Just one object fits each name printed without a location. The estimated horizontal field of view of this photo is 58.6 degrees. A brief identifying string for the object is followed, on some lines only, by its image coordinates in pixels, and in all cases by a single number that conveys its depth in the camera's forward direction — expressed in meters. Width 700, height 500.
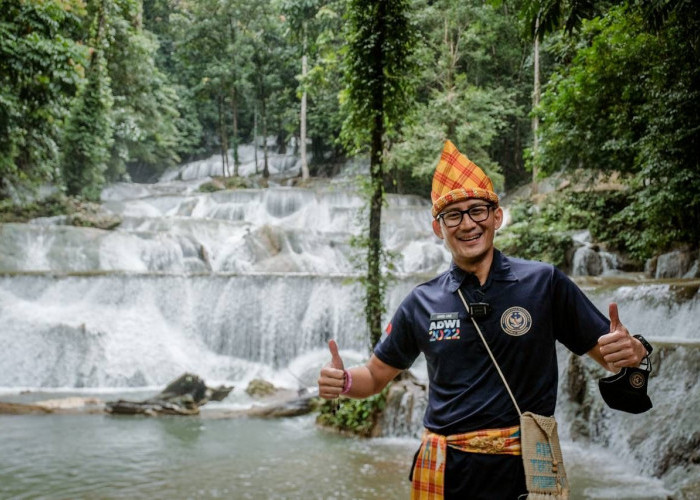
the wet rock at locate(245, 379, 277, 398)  10.19
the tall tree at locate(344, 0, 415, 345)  7.58
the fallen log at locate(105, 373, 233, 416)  8.64
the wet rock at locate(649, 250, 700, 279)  9.65
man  1.77
